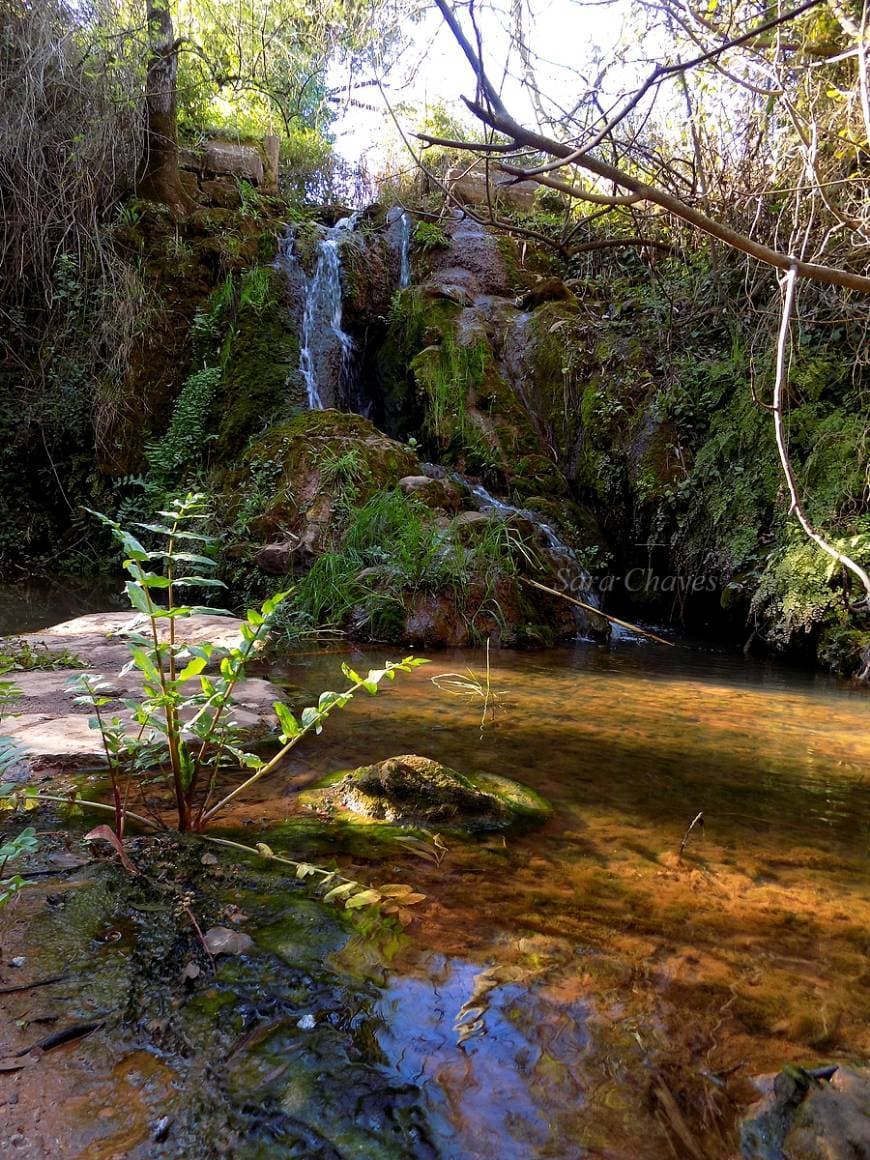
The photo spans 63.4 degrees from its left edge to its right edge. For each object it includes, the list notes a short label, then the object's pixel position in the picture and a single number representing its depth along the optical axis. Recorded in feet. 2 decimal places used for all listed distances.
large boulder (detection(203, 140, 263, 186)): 29.86
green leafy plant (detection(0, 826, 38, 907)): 3.54
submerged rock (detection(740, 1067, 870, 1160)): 2.79
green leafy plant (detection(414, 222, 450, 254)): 30.58
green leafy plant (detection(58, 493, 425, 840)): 4.78
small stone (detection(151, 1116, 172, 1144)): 2.69
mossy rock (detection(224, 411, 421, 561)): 18.76
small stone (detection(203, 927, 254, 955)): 3.91
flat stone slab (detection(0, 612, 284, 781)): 6.65
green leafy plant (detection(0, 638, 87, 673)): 10.10
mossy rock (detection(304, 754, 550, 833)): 5.90
